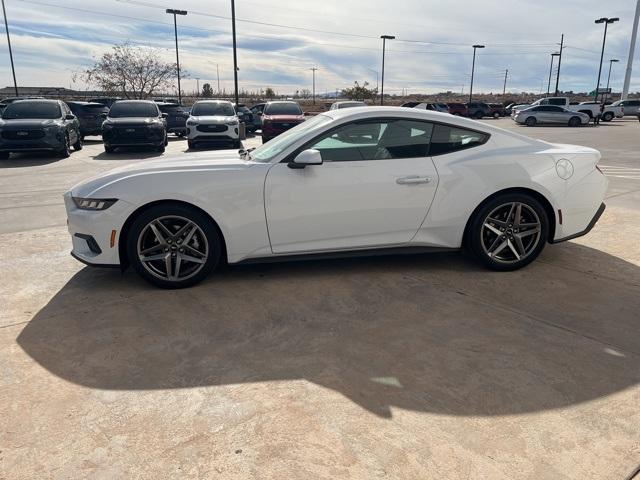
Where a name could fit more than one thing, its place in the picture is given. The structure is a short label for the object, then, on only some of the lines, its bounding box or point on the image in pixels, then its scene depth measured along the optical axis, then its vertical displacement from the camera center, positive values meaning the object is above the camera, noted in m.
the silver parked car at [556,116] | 32.56 -0.35
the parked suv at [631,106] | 42.19 +0.42
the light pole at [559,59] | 63.22 +6.53
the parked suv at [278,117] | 17.14 -0.32
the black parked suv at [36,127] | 12.91 -0.58
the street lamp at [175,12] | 36.17 +6.80
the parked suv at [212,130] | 15.54 -0.70
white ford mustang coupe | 3.95 -0.73
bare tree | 45.78 +2.92
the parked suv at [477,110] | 44.53 -0.02
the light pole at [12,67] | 41.94 +3.20
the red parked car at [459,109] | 42.60 +0.04
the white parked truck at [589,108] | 34.44 +0.19
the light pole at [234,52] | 24.02 +2.71
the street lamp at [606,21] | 51.12 +9.16
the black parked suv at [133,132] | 14.39 -0.73
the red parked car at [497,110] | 47.44 -0.02
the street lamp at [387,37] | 50.00 +7.08
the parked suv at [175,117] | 21.59 -0.44
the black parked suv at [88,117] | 19.47 -0.43
